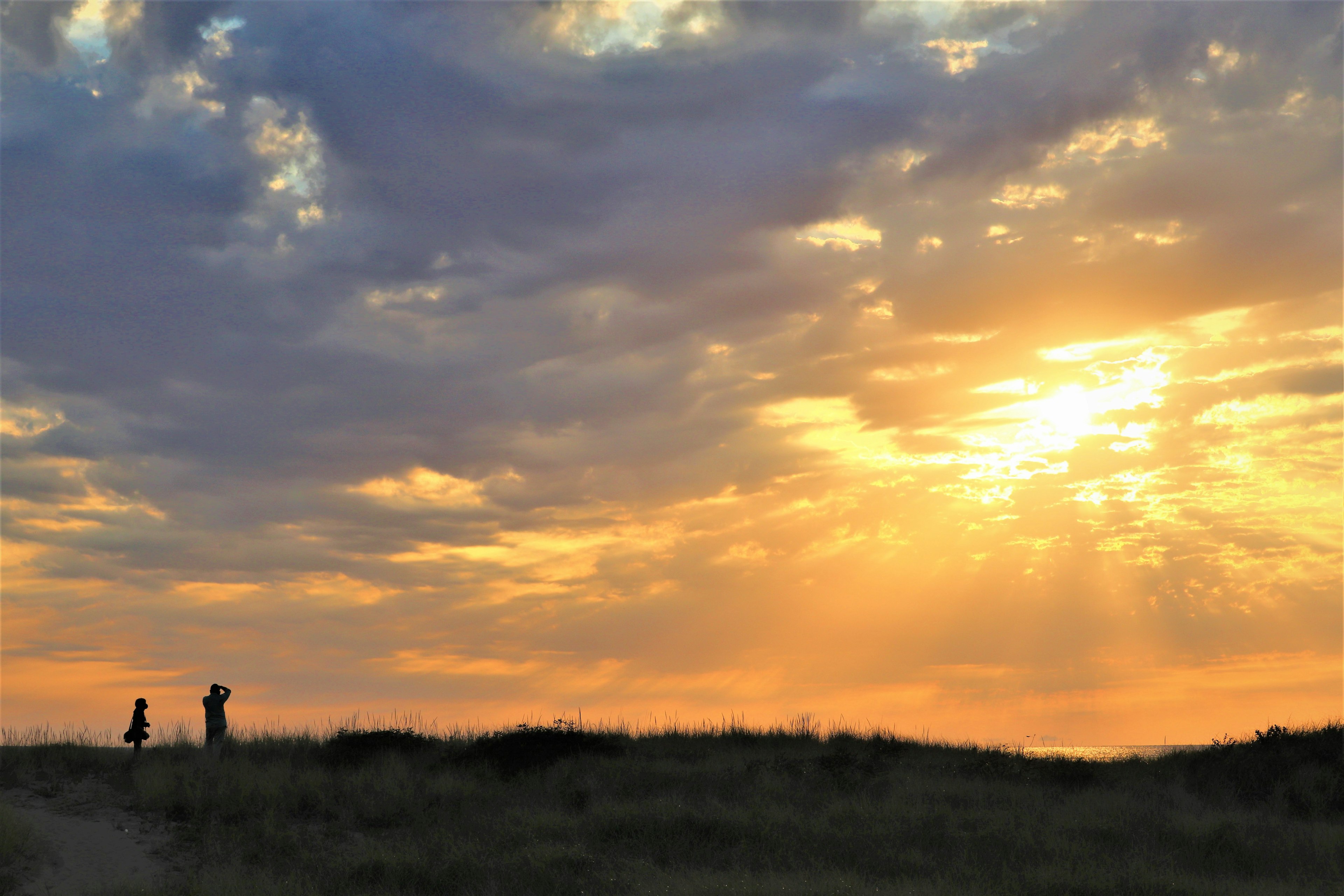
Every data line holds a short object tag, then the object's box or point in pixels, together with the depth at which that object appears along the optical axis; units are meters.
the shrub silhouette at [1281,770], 25.06
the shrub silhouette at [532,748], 27.95
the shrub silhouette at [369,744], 27.91
